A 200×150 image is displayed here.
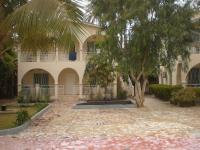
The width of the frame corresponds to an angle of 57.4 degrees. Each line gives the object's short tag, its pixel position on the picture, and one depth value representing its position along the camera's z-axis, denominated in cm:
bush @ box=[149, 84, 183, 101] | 1327
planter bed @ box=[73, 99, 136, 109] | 1195
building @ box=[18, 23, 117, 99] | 1581
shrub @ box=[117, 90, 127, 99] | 1480
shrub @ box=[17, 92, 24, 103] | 1444
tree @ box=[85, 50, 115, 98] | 1295
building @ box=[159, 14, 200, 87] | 1555
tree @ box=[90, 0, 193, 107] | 1049
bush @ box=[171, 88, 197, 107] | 1154
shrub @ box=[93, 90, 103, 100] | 1431
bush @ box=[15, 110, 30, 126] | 742
